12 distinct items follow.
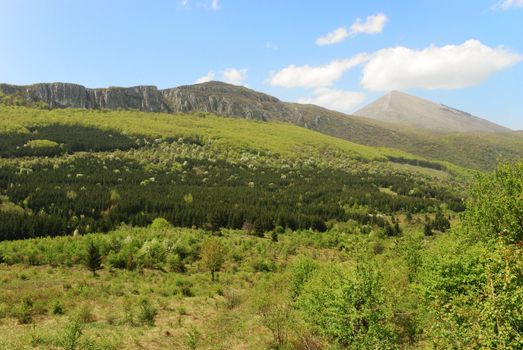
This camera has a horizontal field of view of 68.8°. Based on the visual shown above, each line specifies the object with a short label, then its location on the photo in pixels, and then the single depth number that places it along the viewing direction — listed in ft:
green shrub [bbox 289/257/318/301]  115.55
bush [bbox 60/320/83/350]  68.80
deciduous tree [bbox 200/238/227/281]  165.27
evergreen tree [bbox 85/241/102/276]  147.43
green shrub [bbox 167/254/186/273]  170.81
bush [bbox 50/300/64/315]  105.09
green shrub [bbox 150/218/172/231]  262.88
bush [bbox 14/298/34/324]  96.22
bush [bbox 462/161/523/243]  111.24
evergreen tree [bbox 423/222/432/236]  327.06
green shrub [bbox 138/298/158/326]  103.91
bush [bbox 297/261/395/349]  61.46
